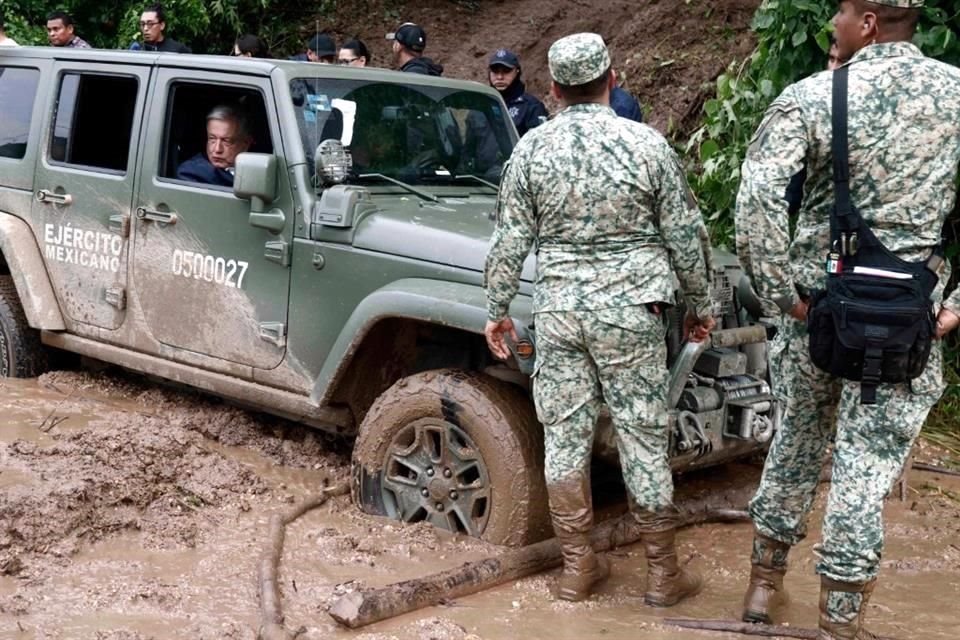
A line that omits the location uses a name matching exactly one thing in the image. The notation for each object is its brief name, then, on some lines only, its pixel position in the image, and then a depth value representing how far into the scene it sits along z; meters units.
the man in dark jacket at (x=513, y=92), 7.93
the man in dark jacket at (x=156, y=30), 8.99
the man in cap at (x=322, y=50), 8.15
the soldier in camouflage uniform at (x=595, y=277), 4.00
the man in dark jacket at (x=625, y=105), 7.37
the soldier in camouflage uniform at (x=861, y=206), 3.47
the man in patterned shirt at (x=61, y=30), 9.29
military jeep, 4.63
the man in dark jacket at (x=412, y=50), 8.34
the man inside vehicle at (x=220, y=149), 5.54
